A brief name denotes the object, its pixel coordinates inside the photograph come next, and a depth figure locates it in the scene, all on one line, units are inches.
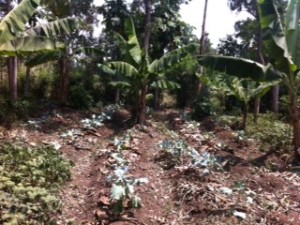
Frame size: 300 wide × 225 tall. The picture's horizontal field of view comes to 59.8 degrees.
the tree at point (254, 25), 497.1
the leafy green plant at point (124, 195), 163.5
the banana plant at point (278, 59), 264.9
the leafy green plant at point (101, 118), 341.1
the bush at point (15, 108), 329.4
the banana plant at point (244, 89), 394.5
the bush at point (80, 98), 456.8
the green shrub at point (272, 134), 306.8
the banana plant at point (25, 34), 229.6
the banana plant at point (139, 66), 375.2
